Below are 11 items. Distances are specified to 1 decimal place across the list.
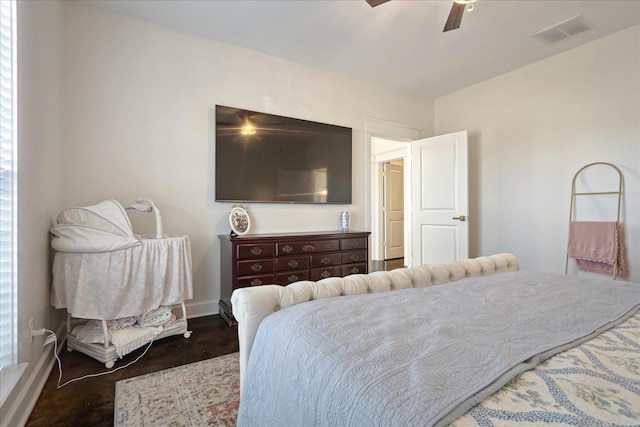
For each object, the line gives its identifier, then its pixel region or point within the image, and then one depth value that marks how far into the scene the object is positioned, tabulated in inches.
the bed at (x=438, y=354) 23.3
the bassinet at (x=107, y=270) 77.8
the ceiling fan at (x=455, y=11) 79.4
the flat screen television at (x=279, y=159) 120.6
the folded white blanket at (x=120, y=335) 80.8
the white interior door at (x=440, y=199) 150.7
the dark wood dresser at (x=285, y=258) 106.3
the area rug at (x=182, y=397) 58.3
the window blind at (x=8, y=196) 53.9
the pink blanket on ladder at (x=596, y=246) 113.8
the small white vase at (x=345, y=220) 145.6
